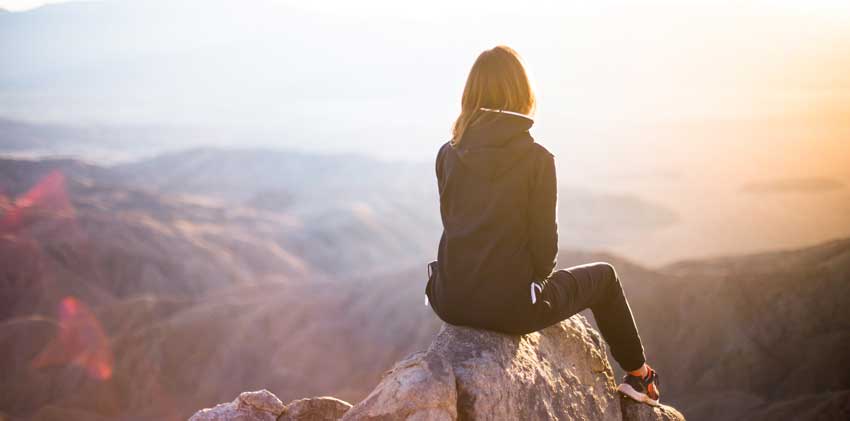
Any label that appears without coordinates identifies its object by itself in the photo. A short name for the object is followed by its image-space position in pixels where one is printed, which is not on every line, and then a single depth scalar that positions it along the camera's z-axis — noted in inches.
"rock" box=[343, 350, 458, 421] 142.0
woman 138.0
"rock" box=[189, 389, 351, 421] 191.9
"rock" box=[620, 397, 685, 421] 183.9
